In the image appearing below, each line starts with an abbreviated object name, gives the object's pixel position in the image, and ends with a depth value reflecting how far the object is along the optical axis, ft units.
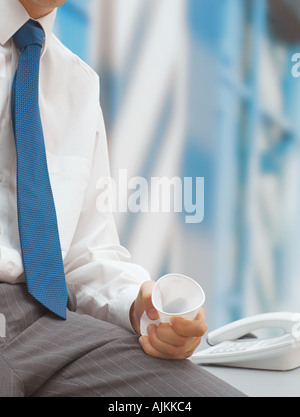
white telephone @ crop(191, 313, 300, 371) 6.29
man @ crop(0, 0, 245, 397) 5.49
